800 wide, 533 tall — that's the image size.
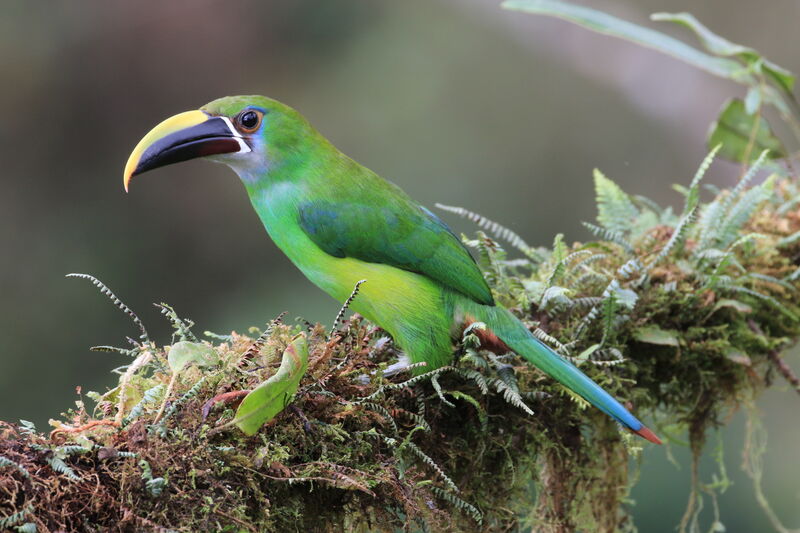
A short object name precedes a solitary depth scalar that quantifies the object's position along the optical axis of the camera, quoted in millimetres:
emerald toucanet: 4594
